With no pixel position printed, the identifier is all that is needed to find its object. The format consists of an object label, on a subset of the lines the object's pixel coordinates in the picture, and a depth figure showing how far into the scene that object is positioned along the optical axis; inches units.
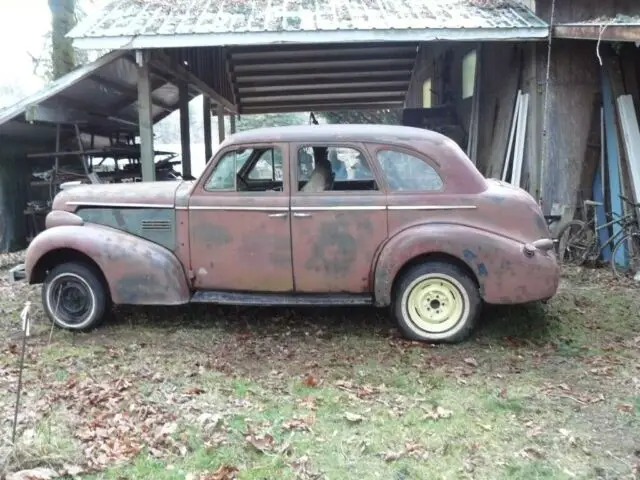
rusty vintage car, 199.6
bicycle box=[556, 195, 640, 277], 289.0
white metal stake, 129.7
